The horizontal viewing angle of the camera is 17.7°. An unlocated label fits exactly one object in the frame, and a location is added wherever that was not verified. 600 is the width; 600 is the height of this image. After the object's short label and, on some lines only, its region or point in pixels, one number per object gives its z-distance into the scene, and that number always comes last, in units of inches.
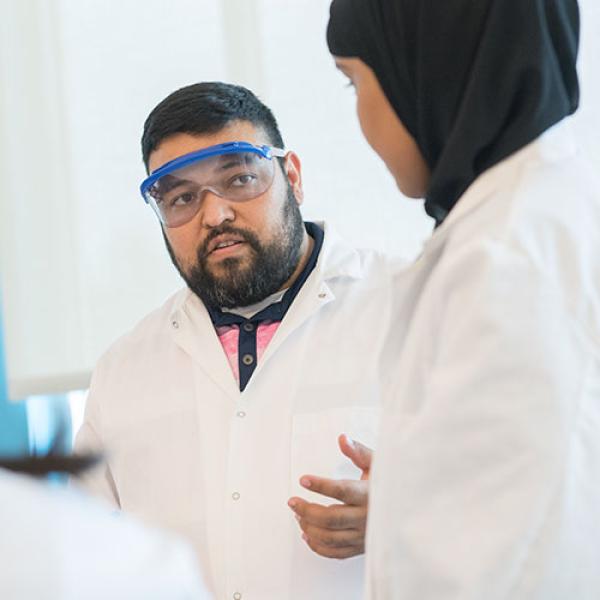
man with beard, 76.4
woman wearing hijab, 58.9
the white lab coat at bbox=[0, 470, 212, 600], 36.9
